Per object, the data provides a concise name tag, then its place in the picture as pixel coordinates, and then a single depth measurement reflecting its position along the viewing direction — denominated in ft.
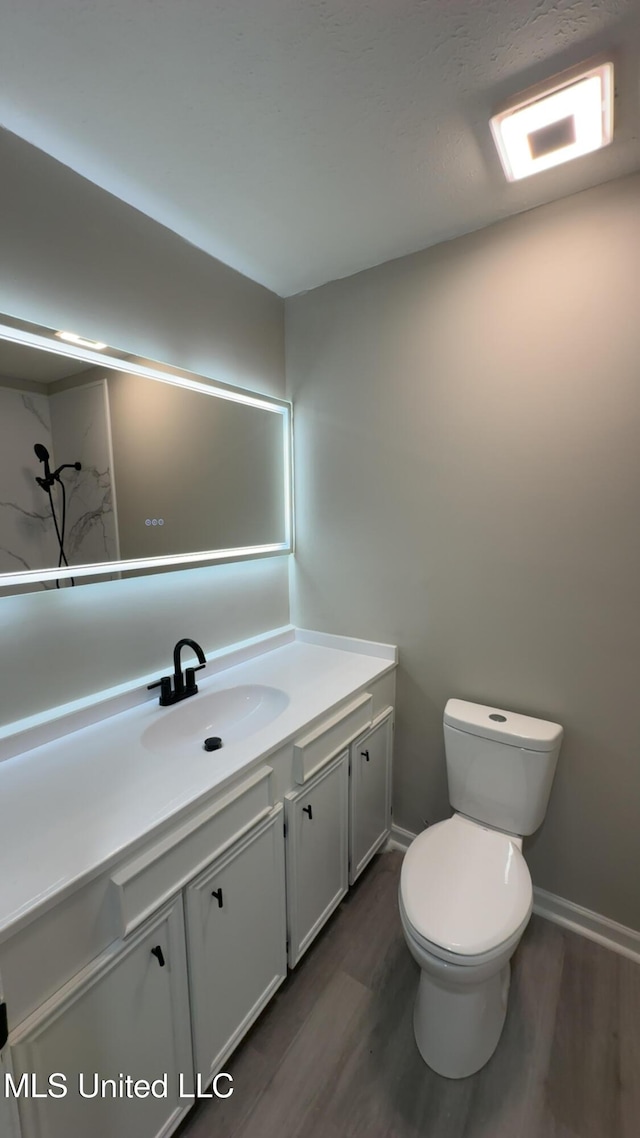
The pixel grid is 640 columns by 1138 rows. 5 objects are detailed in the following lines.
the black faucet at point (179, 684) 4.86
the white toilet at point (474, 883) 3.71
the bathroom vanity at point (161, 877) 2.59
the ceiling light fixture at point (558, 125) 3.34
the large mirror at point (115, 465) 3.84
